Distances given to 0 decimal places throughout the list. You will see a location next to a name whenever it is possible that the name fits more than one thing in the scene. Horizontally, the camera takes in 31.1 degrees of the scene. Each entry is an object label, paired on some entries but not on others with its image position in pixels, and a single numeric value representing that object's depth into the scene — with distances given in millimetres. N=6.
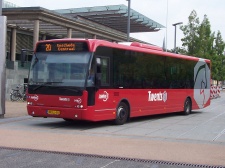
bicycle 26000
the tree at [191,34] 41625
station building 28781
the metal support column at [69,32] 32497
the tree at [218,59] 47603
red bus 12969
